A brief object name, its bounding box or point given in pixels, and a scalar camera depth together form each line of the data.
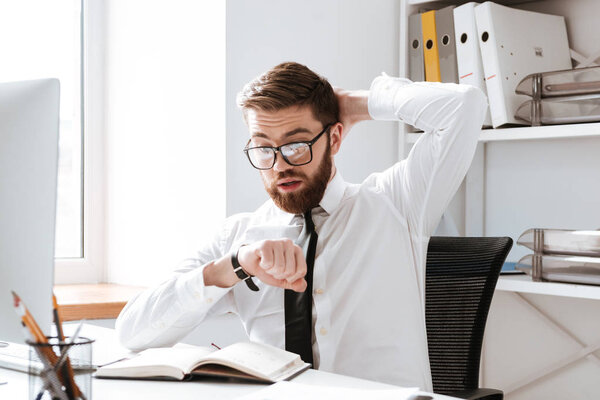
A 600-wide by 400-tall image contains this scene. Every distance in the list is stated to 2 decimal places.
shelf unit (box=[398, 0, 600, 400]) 2.02
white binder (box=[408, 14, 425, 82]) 2.09
